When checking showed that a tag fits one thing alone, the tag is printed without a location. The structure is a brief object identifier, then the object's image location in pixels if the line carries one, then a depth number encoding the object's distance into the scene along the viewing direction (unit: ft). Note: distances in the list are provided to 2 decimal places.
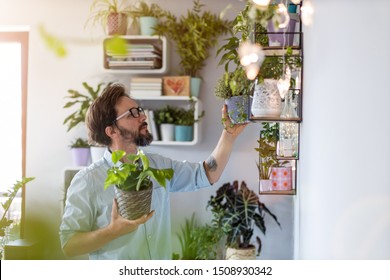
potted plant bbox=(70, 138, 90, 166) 6.73
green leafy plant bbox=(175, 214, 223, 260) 6.65
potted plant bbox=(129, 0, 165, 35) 6.72
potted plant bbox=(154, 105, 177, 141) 6.96
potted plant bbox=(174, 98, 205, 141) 6.84
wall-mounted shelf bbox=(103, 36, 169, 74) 6.87
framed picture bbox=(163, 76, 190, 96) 6.73
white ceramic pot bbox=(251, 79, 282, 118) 4.67
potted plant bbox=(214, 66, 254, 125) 4.96
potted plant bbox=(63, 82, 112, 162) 6.98
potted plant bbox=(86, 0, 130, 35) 6.73
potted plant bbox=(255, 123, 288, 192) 5.71
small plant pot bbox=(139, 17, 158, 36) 6.77
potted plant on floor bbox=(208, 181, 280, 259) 6.65
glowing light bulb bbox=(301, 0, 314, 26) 4.83
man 5.10
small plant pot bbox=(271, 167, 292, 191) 5.65
